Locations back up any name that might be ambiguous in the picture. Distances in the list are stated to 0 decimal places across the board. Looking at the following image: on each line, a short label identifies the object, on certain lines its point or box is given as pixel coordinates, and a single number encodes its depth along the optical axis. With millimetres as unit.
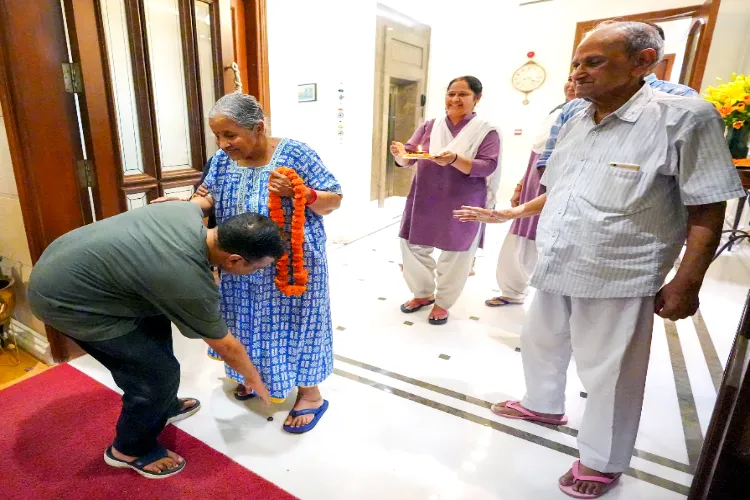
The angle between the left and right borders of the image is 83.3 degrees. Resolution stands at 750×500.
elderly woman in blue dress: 1349
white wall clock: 5559
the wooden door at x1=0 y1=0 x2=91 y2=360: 1608
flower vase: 1988
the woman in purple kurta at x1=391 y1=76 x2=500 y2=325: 2203
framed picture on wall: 3391
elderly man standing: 1043
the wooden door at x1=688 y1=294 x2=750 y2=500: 954
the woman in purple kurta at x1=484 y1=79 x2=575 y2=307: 2453
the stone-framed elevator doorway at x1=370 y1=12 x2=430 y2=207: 5172
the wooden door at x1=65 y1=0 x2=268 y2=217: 1825
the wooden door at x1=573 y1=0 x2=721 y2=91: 3203
